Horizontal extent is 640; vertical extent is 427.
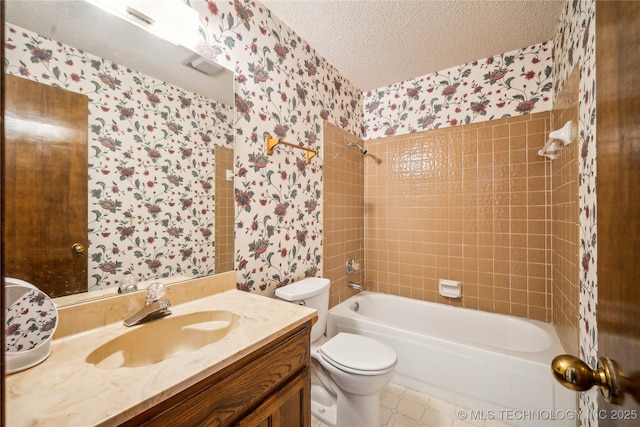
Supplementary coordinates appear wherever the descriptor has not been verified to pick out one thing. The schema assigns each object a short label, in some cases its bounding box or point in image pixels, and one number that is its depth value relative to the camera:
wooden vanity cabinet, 0.60
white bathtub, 1.41
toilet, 1.33
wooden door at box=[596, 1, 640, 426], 0.34
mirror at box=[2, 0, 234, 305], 0.79
